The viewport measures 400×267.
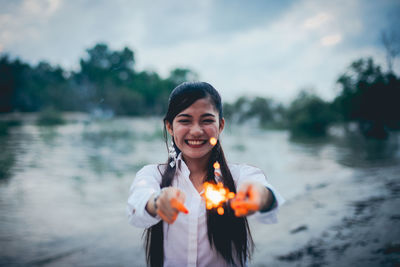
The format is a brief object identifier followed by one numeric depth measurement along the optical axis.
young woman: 1.81
